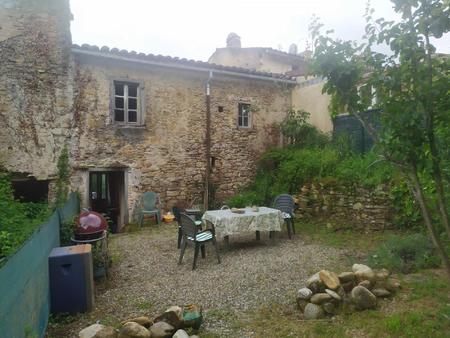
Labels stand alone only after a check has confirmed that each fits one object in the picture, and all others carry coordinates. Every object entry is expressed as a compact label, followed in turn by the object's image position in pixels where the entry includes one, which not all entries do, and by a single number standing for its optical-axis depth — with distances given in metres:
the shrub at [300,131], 11.35
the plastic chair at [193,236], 5.72
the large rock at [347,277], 4.25
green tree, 2.59
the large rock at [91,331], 3.15
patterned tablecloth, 6.38
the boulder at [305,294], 4.00
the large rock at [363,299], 3.80
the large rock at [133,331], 3.19
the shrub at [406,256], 4.98
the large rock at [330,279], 4.03
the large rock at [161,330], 3.30
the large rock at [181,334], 3.21
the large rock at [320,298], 3.88
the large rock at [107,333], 3.15
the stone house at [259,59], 18.06
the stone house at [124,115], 8.34
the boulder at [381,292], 4.05
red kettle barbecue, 5.58
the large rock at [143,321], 3.45
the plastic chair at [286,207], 7.58
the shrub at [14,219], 3.39
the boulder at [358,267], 4.40
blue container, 4.02
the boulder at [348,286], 4.17
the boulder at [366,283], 4.06
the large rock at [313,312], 3.76
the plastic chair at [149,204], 9.65
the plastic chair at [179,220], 6.98
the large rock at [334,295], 3.89
